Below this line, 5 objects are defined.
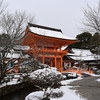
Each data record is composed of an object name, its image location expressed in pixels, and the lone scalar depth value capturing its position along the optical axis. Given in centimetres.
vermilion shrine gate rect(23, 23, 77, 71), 2386
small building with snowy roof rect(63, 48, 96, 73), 3178
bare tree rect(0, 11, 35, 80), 1298
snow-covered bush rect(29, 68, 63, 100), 776
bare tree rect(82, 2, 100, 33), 1230
